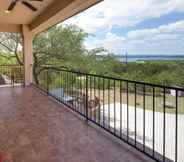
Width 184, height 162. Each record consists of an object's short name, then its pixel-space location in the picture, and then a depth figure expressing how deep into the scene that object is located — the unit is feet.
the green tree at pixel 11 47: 25.41
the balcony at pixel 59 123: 5.66
